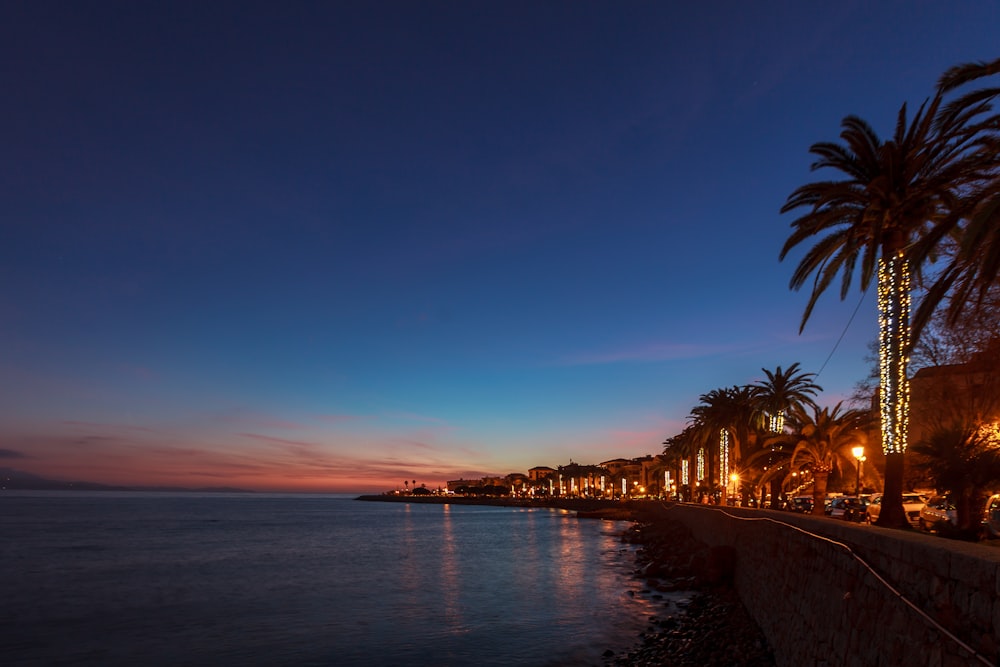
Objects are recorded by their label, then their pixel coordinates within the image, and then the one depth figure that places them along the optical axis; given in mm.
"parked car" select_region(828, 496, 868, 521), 32750
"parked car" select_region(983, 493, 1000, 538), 18219
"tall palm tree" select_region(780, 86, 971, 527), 18547
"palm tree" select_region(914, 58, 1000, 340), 11406
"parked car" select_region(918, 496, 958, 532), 22531
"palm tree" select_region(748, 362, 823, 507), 40869
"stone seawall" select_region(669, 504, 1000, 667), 6434
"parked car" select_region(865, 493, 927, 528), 31938
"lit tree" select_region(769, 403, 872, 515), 34219
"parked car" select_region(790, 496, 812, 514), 45906
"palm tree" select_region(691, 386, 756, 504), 51000
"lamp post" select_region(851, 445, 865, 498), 30688
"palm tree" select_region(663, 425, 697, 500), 69081
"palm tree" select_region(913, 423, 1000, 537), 17453
